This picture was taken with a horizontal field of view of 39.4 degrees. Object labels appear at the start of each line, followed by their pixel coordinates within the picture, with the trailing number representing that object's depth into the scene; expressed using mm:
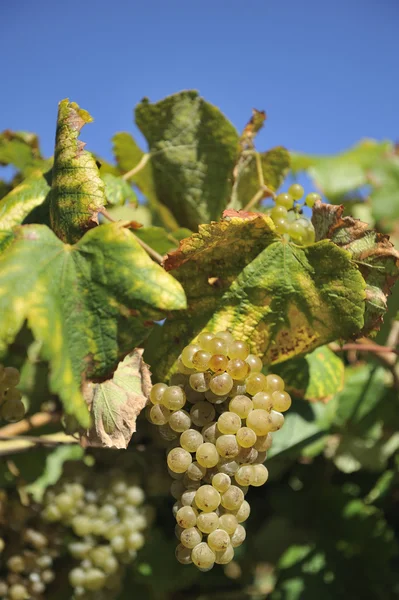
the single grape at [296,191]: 946
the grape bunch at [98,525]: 1148
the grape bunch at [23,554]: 1135
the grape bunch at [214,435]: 718
